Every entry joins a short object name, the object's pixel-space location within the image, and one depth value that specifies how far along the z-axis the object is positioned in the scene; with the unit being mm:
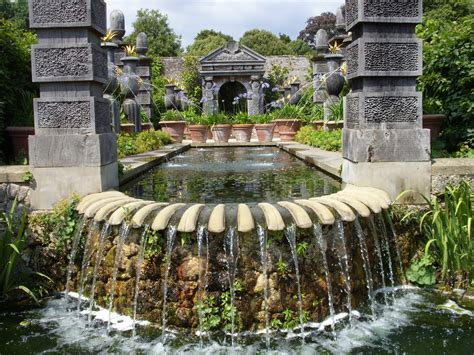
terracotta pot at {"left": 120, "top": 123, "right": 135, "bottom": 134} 11773
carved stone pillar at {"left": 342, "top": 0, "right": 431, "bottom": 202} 5117
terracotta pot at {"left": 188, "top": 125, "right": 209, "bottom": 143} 15203
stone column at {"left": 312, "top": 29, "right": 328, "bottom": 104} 15573
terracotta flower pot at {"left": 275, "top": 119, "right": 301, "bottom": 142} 15148
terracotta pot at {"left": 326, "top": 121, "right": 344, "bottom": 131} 11491
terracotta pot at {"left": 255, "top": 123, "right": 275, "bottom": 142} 15406
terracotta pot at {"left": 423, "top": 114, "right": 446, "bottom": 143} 6766
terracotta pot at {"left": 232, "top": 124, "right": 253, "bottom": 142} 15275
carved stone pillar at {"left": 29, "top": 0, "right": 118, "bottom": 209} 4992
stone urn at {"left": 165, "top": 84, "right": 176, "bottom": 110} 18828
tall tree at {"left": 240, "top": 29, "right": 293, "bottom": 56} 55938
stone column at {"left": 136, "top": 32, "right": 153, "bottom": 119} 17541
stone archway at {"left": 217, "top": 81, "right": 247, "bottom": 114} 38906
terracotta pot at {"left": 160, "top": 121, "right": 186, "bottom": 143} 15095
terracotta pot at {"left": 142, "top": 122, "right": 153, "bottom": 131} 14745
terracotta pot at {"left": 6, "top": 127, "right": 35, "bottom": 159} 7164
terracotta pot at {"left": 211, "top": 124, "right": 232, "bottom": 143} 15234
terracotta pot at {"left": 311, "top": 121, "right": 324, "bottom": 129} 13453
